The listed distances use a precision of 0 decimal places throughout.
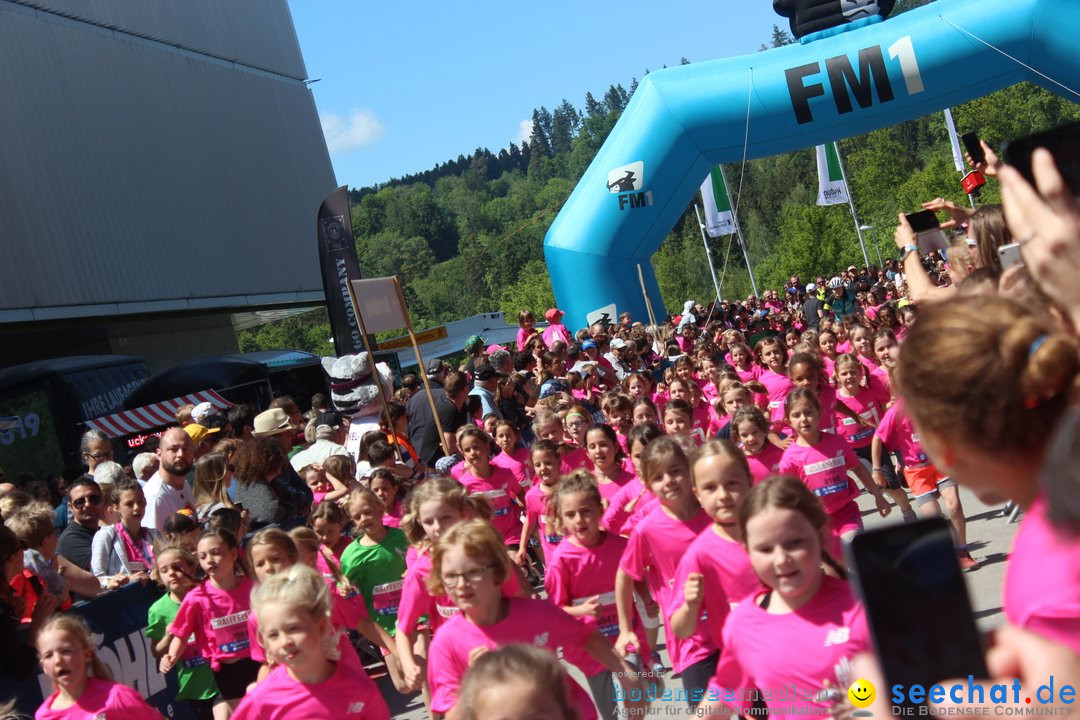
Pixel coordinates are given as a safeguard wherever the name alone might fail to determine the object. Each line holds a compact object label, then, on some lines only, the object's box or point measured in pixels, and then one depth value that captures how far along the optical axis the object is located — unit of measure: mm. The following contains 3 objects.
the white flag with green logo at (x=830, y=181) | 38750
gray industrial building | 24531
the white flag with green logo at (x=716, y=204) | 31750
